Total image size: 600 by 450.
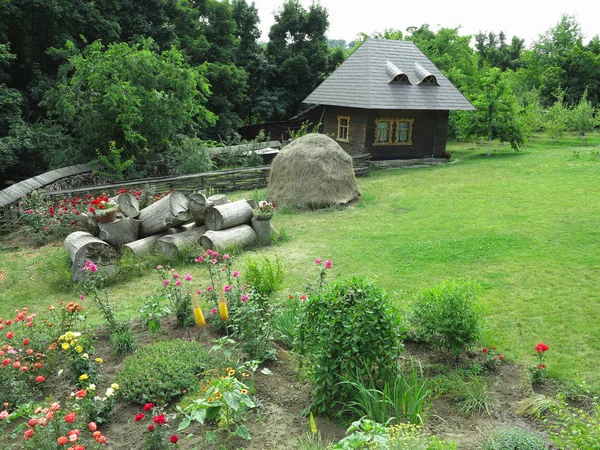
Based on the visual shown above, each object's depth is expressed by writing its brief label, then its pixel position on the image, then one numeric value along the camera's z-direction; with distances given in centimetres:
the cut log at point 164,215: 875
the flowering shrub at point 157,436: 363
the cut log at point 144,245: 839
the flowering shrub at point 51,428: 323
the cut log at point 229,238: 877
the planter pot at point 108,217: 824
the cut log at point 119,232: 830
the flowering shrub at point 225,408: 331
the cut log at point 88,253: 779
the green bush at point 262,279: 622
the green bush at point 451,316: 483
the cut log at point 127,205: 880
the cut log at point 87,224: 834
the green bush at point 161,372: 432
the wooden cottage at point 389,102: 1959
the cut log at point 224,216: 918
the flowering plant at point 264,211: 954
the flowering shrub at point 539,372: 465
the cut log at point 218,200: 967
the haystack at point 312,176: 1257
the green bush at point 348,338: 404
